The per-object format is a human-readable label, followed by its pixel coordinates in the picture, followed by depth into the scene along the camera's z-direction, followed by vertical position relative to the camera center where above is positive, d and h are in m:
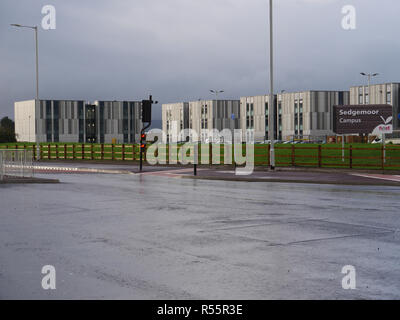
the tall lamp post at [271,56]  30.89 +4.51
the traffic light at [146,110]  31.14 +1.63
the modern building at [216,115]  142.38 +6.12
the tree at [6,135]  111.01 +1.17
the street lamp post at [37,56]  46.89 +7.12
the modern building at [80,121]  130.00 +4.69
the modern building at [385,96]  115.56 +8.79
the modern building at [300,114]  123.50 +5.59
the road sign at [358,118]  38.97 +1.42
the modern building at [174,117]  154.88 +6.24
